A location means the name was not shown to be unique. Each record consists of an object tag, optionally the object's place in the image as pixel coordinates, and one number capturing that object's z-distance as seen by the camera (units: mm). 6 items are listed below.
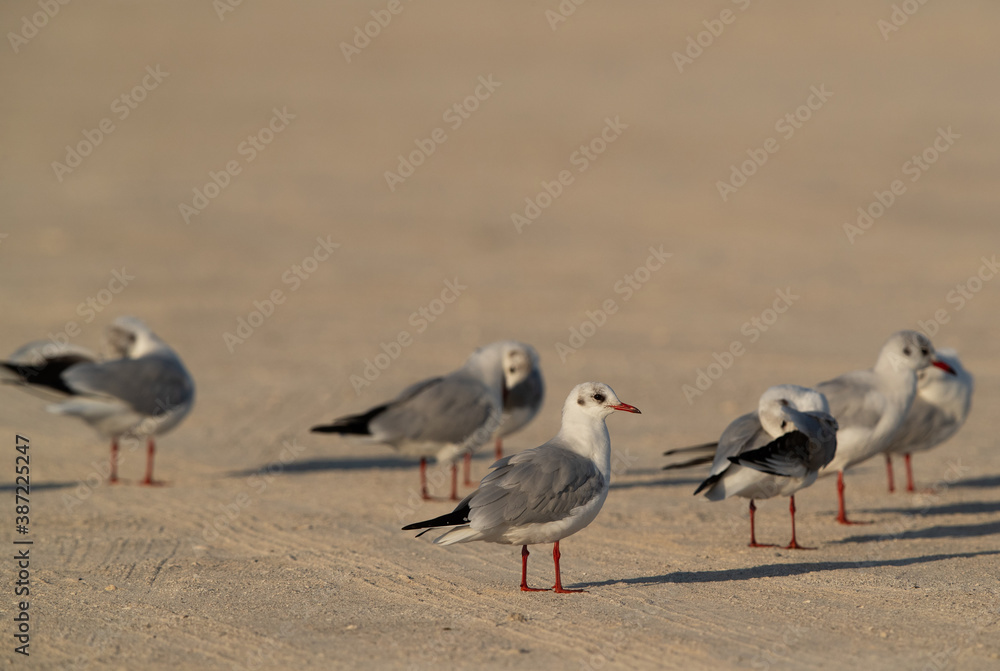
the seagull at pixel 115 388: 23203
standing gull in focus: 13797
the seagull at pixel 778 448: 16219
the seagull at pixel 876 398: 19203
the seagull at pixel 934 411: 21828
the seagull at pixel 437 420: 21281
